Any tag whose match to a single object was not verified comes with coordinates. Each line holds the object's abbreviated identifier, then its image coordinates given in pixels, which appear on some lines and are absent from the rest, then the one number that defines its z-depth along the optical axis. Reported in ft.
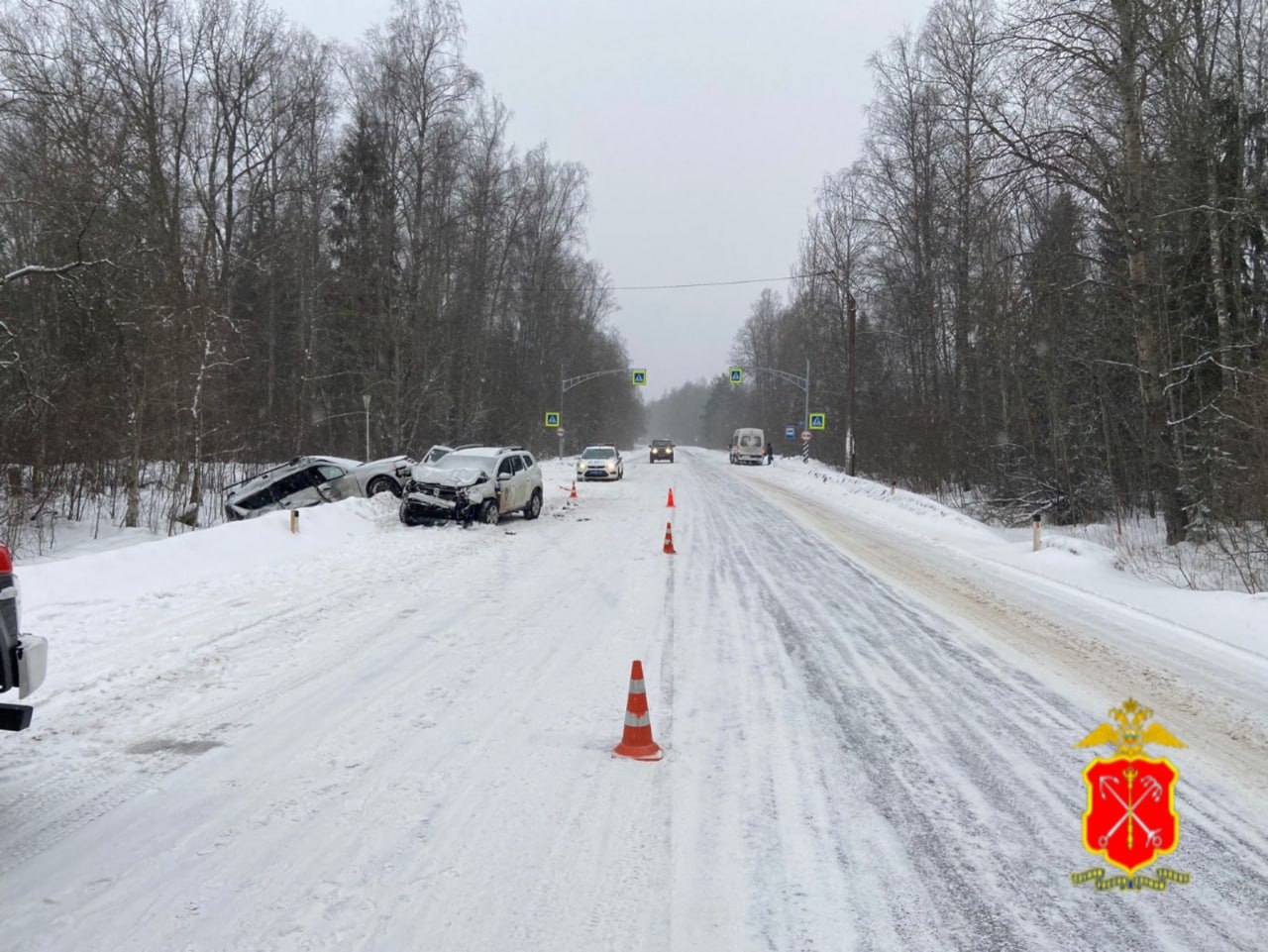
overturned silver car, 60.13
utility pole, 111.86
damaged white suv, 54.85
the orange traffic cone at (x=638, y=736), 15.69
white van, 181.68
